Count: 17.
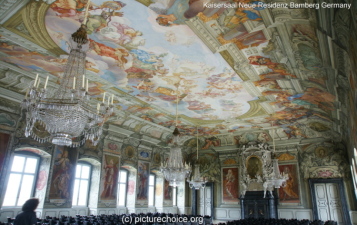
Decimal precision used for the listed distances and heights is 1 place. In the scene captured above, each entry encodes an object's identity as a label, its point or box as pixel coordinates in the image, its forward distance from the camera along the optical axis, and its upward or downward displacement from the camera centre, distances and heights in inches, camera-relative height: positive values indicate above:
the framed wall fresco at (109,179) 531.3 +32.4
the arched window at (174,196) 767.1 -1.9
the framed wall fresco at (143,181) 625.0 +33.3
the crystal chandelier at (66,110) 207.8 +68.0
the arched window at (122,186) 604.7 +20.0
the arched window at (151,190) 707.4 +13.7
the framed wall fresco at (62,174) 438.0 +33.1
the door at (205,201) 754.4 -15.0
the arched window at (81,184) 507.5 +18.7
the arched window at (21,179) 407.5 +22.3
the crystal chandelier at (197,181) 478.8 +27.2
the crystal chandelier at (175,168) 371.2 +39.4
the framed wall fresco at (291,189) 648.4 +21.7
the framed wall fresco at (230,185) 727.1 +31.0
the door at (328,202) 601.6 -8.6
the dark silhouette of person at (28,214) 166.1 -14.0
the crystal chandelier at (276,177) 506.9 +39.5
